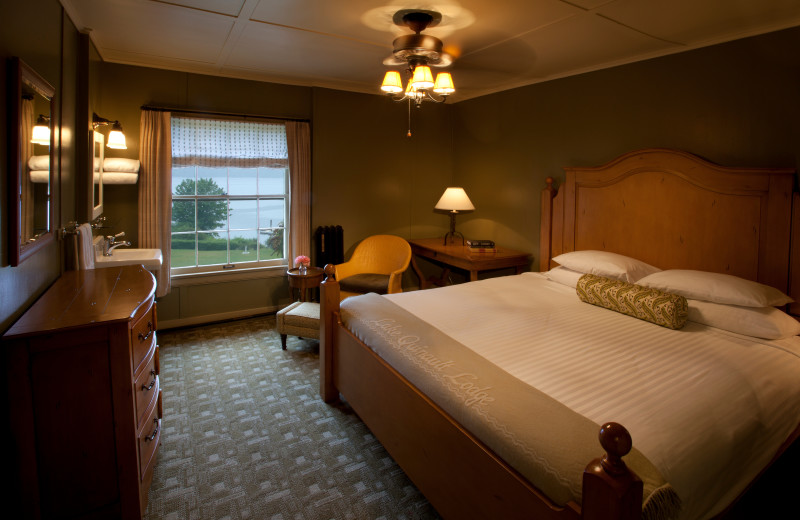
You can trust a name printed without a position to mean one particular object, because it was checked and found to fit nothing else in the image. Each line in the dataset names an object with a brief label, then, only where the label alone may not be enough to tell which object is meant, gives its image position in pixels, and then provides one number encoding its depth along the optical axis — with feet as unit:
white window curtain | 13.57
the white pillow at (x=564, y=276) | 10.91
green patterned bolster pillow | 8.10
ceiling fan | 8.87
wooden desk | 13.71
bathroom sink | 11.09
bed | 4.35
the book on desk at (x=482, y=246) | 14.60
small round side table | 13.96
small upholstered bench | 12.14
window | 13.87
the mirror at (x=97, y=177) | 10.76
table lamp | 15.61
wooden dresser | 5.31
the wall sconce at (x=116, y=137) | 11.53
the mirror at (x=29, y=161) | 5.51
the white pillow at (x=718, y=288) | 7.93
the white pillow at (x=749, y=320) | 7.50
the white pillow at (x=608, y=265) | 10.08
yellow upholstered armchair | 15.40
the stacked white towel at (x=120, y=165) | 11.93
